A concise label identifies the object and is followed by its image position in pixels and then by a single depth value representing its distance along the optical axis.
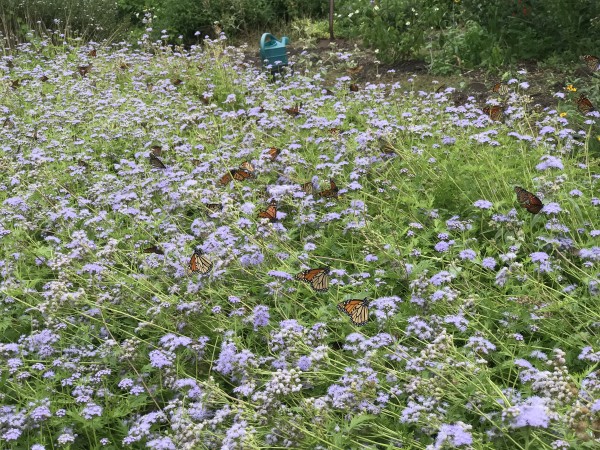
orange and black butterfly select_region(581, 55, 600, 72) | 4.08
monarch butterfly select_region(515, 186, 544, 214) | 3.02
